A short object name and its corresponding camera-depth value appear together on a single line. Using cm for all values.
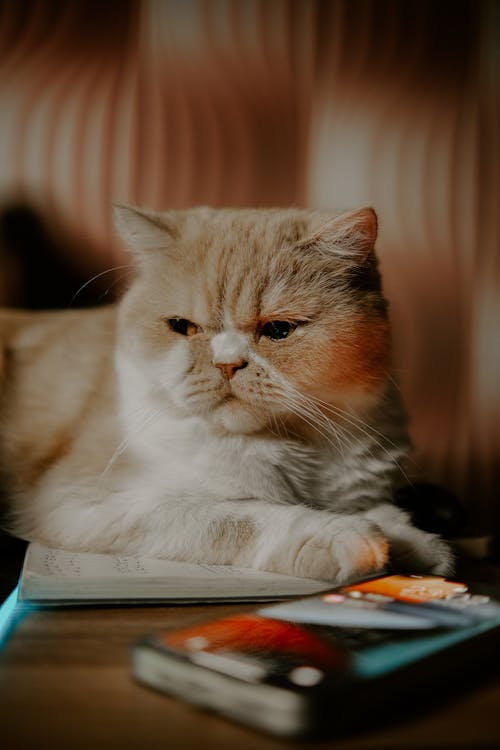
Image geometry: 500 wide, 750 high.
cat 66
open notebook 62
